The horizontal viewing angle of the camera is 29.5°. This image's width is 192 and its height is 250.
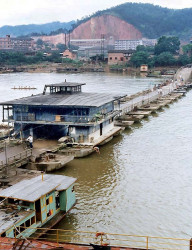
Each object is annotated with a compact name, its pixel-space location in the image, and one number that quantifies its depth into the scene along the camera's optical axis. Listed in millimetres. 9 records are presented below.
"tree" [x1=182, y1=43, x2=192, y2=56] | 158250
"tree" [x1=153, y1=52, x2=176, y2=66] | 142875
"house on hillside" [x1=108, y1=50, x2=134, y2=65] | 158375
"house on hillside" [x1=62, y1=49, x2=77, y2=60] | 189450
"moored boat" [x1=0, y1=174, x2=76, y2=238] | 17391
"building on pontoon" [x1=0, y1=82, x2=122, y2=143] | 33938
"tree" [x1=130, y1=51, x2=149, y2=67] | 144125
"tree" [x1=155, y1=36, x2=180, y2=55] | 161375
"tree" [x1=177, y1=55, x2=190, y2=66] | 141500
